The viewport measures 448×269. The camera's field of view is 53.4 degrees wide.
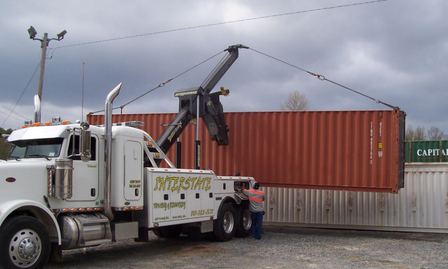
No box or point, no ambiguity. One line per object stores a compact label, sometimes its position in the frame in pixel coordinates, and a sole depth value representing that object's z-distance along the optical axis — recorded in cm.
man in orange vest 1206
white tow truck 684
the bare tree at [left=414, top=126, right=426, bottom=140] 5801
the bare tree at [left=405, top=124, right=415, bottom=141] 5496
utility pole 1756
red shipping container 1196
